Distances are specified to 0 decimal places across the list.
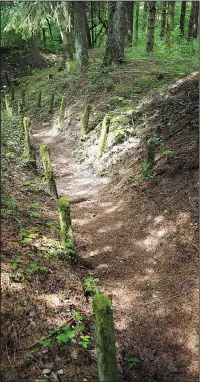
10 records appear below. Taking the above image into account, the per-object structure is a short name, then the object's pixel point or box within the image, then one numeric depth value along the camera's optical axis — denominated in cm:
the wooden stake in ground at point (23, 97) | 1800
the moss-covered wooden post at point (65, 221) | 466
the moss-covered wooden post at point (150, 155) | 735
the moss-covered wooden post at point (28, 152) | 820
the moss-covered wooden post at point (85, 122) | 1121
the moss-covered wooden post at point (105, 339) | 277
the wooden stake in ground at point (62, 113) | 1317
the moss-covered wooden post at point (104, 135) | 984
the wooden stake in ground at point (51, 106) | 1517
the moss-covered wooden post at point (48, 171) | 703
